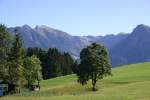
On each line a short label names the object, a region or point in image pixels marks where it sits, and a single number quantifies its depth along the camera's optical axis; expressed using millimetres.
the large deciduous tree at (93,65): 97188
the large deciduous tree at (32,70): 115662
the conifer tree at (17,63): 96312
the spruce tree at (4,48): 90375
